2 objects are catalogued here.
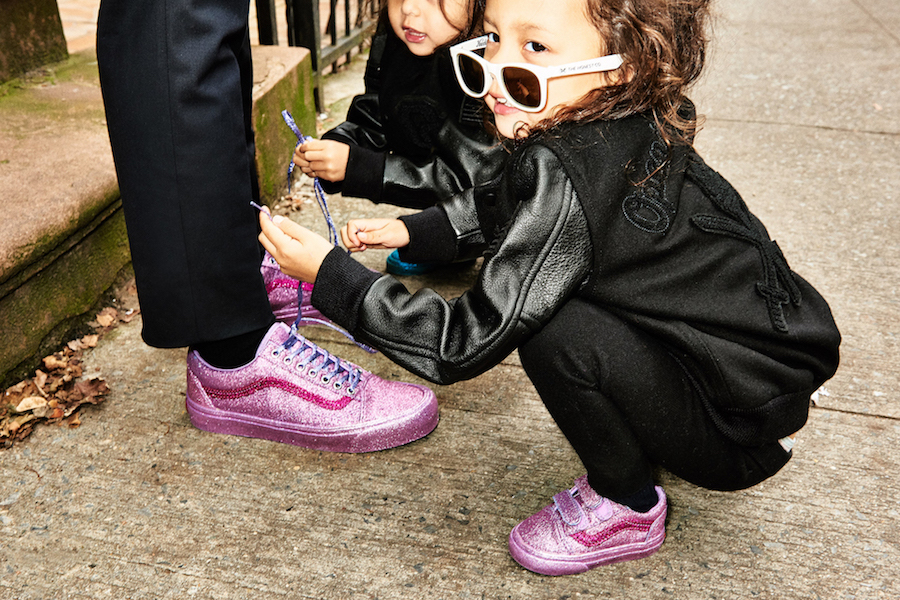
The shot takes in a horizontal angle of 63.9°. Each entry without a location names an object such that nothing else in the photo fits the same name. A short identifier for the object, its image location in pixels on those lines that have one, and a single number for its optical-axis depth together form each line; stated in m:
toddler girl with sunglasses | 1.19
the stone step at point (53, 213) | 1.70
